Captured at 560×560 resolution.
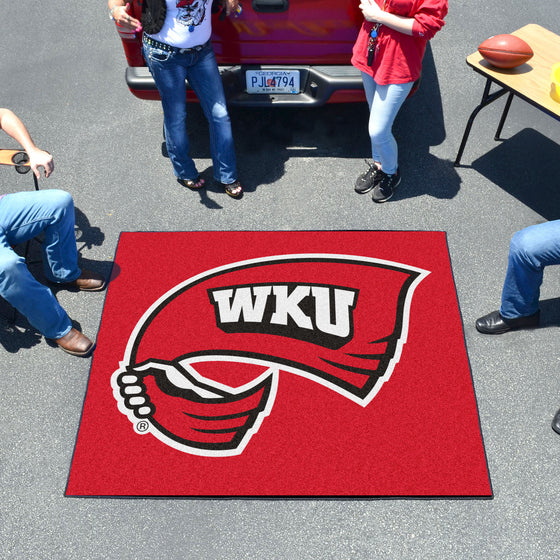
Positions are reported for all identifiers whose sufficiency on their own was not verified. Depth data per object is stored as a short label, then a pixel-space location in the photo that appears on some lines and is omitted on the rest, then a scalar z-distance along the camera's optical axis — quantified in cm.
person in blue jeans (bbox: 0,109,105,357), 286
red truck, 344
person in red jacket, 290
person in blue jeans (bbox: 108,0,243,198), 308
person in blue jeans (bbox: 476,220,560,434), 279
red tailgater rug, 273
